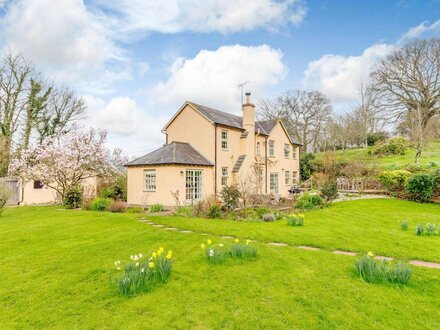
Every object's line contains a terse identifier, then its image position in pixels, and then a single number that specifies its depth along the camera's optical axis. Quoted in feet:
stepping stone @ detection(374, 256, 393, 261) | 23.24
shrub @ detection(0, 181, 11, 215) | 51.38
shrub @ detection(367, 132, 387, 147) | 136.87
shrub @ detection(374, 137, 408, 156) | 119.55
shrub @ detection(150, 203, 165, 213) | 55.26
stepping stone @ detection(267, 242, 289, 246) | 28.35
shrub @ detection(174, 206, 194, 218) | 48.42
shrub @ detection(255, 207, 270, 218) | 47.84
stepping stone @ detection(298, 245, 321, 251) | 26.54
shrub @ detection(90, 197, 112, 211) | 57.72
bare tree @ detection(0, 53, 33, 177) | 93.25
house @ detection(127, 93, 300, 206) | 61.57
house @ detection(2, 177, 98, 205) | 80.12
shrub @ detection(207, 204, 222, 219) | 47.06
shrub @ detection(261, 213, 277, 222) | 44.01
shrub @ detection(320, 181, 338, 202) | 61.46
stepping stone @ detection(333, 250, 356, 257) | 24.77
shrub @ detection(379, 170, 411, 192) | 64.85
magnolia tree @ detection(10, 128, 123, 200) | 67.56
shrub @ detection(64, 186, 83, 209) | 63.16
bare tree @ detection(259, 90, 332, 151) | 139.03
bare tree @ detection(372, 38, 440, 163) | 113.29
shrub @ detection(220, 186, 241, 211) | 51.90
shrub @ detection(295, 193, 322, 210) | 57.16
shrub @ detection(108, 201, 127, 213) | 55.62
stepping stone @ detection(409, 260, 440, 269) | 21.70
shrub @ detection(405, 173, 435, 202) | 58.29
